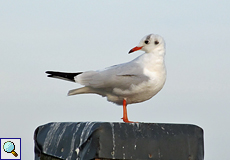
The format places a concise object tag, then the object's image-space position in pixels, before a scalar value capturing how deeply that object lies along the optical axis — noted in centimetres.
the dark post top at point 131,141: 738
